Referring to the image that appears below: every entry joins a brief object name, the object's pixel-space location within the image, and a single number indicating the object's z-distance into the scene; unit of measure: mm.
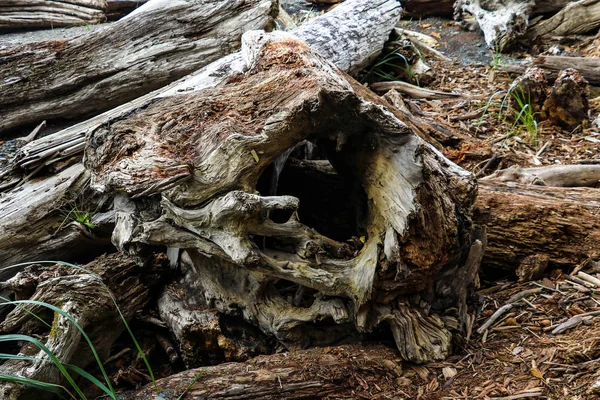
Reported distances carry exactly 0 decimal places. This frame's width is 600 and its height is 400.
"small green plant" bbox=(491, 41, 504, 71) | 5578
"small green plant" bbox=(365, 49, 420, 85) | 5684
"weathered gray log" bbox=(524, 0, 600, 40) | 5902
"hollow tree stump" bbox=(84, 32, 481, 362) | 2574
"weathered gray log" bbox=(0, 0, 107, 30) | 6566
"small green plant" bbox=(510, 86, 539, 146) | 4508
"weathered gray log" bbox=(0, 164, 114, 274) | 3543
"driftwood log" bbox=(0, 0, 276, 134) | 4844
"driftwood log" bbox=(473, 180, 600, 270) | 3162
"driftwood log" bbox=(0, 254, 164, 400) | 2535
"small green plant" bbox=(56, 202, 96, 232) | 3539
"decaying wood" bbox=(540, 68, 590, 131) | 4473
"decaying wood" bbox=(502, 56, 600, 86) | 4941
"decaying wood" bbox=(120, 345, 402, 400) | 2533
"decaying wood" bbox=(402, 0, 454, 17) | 7016
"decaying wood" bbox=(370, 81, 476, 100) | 5324
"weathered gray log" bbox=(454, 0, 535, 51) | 5961
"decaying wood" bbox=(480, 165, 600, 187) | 3760
